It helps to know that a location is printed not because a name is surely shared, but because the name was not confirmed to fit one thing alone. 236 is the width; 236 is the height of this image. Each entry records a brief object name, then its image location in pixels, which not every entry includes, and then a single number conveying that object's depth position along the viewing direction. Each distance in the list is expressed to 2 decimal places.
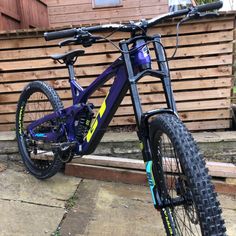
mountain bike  1.23
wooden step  2.50
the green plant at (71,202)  2.23
